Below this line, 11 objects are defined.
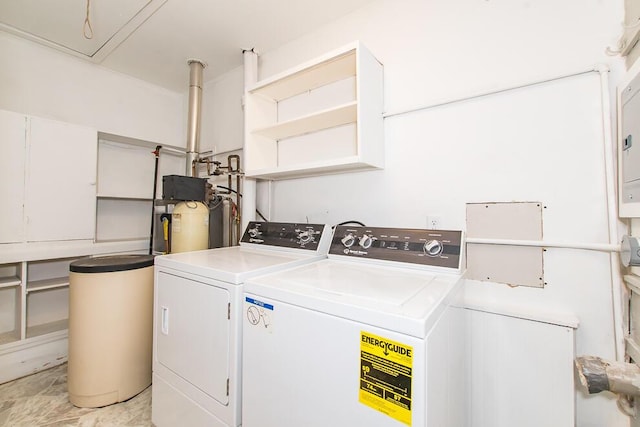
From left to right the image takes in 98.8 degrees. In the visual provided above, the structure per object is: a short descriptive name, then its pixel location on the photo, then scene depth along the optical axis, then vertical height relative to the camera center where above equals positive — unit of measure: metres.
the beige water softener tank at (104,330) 1.68 -0.69
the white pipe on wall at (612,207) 1.11 +0.05
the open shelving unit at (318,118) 1.56 +0.66
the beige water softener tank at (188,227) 2.06 -0.05
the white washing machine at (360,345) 0.74 -0.39
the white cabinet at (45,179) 1.96 +0.31
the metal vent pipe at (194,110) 2.54 +1.03
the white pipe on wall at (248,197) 2.19 +0.19
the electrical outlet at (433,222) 1.51 -0.01
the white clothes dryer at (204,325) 1.13 -0.48
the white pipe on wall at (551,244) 1.13 -0.11
